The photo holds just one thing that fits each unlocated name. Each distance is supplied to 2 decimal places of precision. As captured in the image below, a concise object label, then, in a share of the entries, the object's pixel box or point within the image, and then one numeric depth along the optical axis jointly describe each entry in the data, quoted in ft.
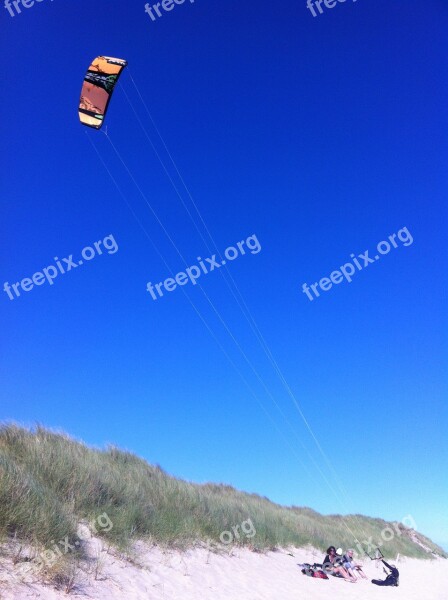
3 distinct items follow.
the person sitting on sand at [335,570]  36.24
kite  31.89
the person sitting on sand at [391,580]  38.58
